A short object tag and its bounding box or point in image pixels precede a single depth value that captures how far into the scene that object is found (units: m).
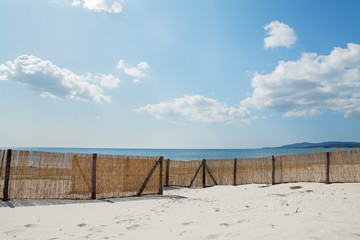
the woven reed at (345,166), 9.02
